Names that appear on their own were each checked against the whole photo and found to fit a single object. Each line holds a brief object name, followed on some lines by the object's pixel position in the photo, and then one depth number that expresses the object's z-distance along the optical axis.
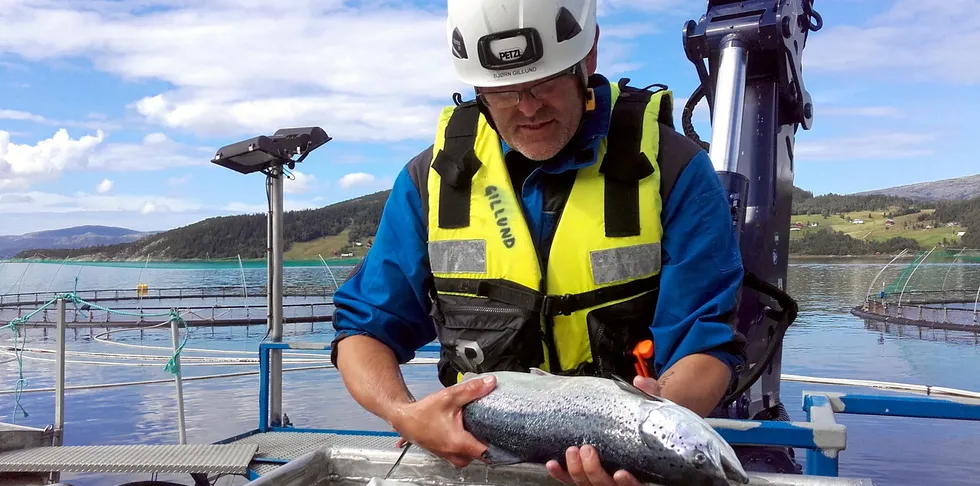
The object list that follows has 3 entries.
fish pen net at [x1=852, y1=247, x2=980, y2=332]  30.70
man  2.21
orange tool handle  2.27
